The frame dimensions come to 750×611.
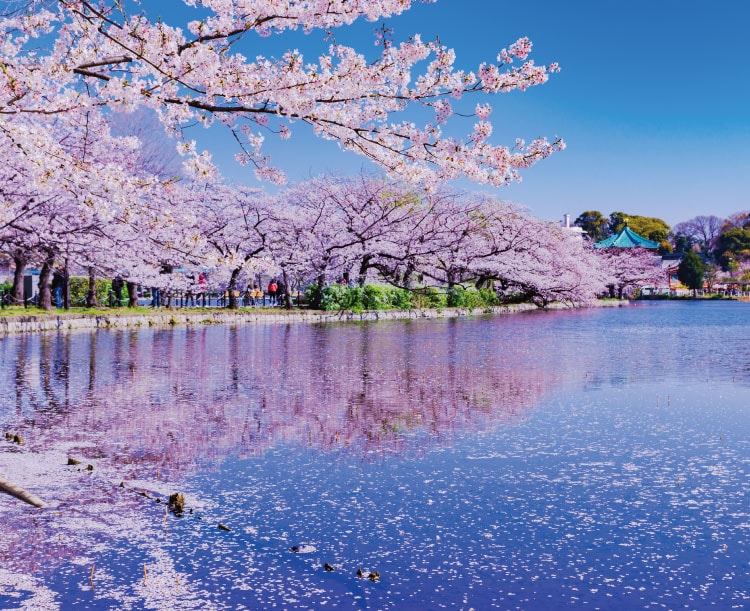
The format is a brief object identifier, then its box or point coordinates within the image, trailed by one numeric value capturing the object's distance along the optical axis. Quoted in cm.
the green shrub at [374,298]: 3161
